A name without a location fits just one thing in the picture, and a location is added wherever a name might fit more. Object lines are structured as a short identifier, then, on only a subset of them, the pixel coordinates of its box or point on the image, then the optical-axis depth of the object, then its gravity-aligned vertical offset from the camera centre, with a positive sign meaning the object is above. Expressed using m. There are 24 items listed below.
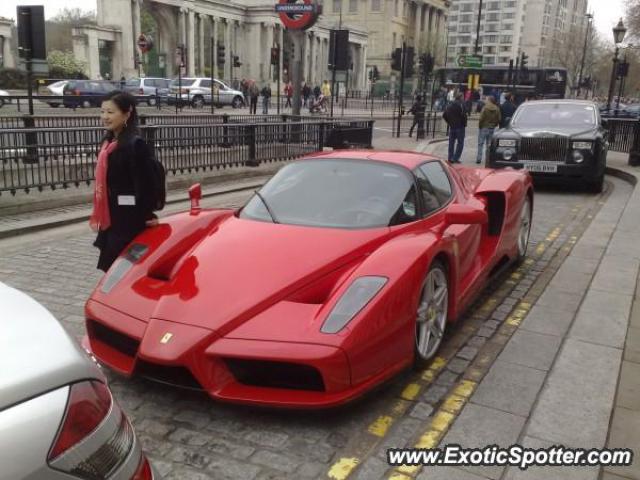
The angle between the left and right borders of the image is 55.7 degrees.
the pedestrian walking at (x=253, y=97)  34.27 -0.44
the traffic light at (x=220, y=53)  38.98 +2.19
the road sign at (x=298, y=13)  14.87 +1.89
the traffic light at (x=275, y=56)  39.56 +2.16
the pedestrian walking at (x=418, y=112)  24.66 -0.65
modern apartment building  155.62 +18.08
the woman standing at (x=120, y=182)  4.29 -0.69
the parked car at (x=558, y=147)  11.31 -0.84
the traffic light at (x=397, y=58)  24.56 +1.44
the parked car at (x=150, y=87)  37.25 -0.16
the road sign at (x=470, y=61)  36.66 +2.23
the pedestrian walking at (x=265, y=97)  35.66 -0.43
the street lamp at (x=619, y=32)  24.95 +2.89
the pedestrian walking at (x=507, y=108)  19.09 -0.26
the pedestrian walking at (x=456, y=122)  15.55 -0.61
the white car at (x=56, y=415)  1.42 -0.82
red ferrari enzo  3.05 -1.11
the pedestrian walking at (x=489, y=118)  15.50 -0.48
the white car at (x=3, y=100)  27.07 -0.94
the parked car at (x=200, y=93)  38.19 -0.37
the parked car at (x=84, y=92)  31.01 -0.51
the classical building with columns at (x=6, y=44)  48.72 +2.82
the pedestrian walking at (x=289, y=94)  40.99 -0.22
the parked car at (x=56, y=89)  35.38 -0.47
